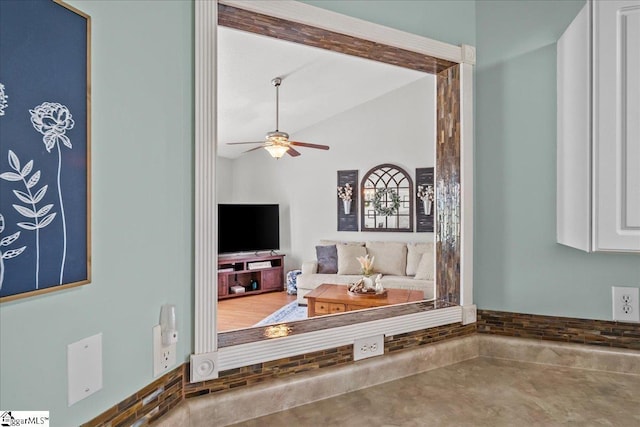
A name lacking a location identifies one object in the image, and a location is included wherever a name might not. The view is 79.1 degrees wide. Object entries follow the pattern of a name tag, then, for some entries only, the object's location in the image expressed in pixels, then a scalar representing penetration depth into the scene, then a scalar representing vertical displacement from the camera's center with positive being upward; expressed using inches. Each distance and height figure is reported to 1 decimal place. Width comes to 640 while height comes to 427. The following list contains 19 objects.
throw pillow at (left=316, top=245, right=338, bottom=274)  230.2 -26.7
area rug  188.2 -50.4
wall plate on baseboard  48.6 -16.9
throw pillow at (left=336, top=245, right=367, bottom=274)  221.6 -25.2
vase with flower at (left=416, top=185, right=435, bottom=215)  222.4 +10.4
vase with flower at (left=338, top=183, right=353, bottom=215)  245.6 +11.6
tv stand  235.6 -37.5
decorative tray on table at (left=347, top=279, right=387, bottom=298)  152.6 -30.7
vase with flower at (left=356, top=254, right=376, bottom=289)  172.6 -23.3
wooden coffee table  145.9 -32.8
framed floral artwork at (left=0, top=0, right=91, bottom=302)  22.2 +4.2
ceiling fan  163.5 +31.0
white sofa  209.7 -28.2
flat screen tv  241.1 -8.3
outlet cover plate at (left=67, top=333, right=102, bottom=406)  26.5 -10.8
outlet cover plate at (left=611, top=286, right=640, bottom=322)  50.5 -11.8
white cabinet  41.4 +9.7
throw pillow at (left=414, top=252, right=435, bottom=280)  198.8 -28.2
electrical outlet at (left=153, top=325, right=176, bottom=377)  34.5 -12.8
